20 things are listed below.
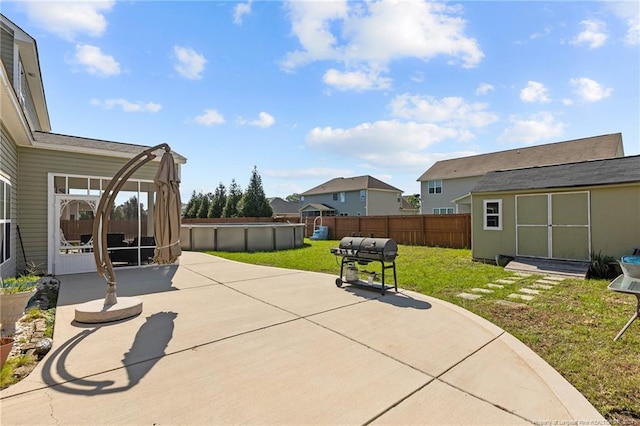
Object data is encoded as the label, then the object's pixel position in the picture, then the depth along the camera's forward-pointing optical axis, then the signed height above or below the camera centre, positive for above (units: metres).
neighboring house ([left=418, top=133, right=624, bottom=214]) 21.97 +4.32
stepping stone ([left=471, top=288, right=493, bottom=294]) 6.41 -1.55
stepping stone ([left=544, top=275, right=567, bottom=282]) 7.73 -1.59
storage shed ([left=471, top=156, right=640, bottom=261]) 8.38 +0.15
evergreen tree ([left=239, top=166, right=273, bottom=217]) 30.39 +1.79
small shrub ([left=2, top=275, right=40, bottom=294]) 3.94 -0.86
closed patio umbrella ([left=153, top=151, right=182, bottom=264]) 5.56 +0.07
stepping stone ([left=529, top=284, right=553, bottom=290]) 6.74 -1.58
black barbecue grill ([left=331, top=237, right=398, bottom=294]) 5.90 -0.72
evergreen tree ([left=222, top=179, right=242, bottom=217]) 31.55 +1.99
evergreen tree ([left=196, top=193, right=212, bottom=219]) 34.06 +1.38
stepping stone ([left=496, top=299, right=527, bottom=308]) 5.32 -1.55
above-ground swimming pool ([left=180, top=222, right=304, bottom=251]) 14.11 -0.84
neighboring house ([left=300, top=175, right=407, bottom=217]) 34.50 +2.31
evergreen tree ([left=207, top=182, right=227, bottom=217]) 32.75 +1.90
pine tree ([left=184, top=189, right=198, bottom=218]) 35.97 +1.85
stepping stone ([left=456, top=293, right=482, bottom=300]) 5.84 -1.54
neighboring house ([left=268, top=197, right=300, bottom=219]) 45.62 +1.76
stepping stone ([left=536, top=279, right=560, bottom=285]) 7.26 -1.59
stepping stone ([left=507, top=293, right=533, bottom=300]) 5.88 -1.56
